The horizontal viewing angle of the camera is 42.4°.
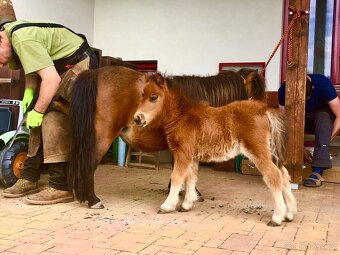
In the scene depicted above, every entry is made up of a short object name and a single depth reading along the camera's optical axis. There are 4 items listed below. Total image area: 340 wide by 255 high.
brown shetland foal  3.50
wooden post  4.98
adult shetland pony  3.82
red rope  4.93
